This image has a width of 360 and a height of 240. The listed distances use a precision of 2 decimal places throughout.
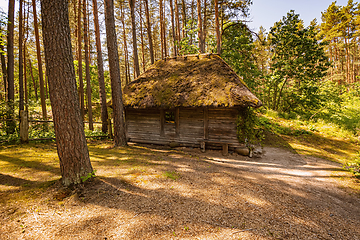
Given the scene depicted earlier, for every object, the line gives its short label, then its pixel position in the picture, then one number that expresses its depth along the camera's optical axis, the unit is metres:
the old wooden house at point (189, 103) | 8.12
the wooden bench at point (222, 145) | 8.46
